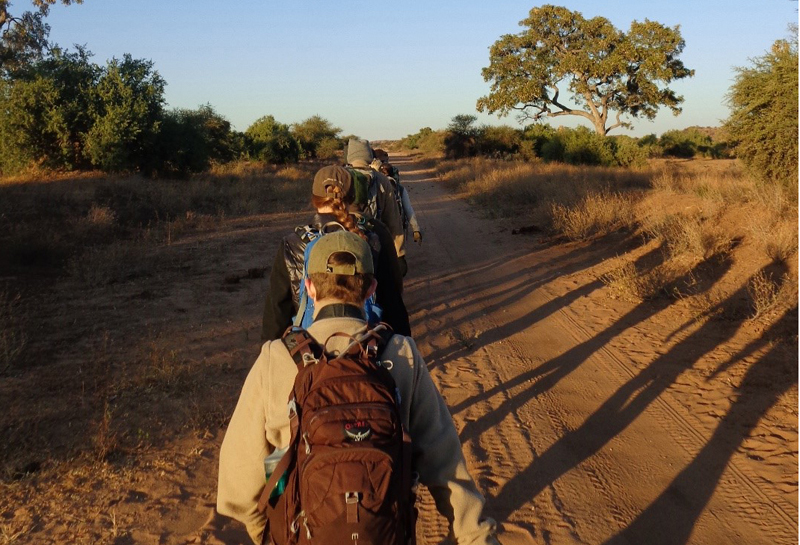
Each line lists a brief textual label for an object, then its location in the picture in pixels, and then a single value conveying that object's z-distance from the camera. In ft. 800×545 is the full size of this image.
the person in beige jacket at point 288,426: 5.98
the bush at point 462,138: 154.30
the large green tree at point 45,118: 62.13
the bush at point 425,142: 196.91
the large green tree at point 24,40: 92.38
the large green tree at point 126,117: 65.62
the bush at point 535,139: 135.58
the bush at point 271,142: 124.67
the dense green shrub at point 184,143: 74.18
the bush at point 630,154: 96.53
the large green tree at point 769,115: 44.01
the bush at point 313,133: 173.99
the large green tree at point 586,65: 109.60
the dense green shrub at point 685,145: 146.30
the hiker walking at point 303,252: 10.57
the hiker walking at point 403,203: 22.97
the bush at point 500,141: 144.77
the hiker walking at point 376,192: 17.31
